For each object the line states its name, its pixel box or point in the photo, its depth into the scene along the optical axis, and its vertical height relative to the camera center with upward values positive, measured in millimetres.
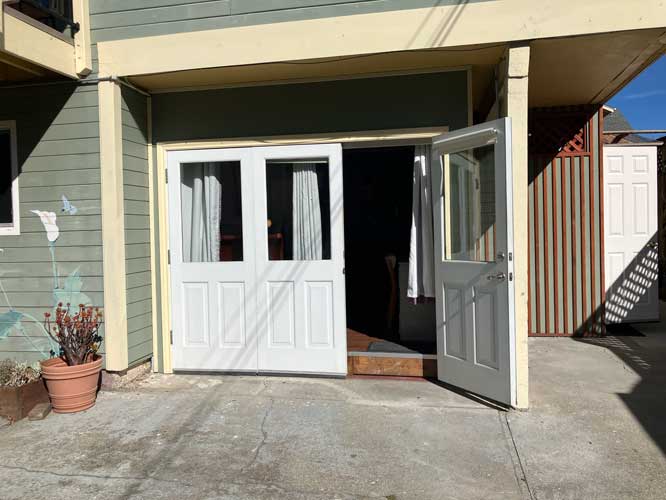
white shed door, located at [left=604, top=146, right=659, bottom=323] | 6309 +15
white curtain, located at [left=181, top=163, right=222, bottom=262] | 4734 +277
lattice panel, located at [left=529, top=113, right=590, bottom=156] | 5926 +1145
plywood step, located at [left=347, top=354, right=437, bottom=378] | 4508 -1090
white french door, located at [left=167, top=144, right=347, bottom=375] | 4523 -188
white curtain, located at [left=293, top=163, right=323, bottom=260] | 4566 +215
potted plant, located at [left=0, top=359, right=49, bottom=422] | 3797 -1055
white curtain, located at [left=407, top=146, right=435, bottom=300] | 4566 +18
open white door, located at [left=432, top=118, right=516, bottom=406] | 3670 -166
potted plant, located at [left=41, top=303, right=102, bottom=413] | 3891 -905
